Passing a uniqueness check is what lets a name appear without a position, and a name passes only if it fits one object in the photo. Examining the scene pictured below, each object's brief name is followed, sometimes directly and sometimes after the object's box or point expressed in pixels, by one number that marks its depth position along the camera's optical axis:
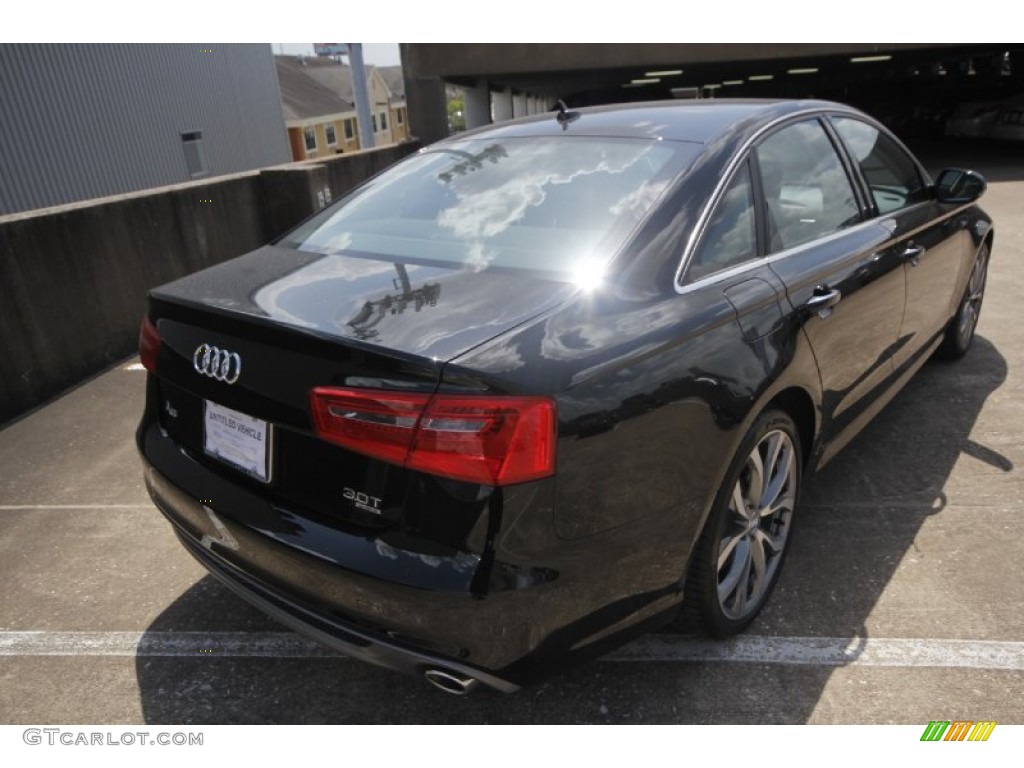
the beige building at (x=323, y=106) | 48.00
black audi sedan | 1.69
